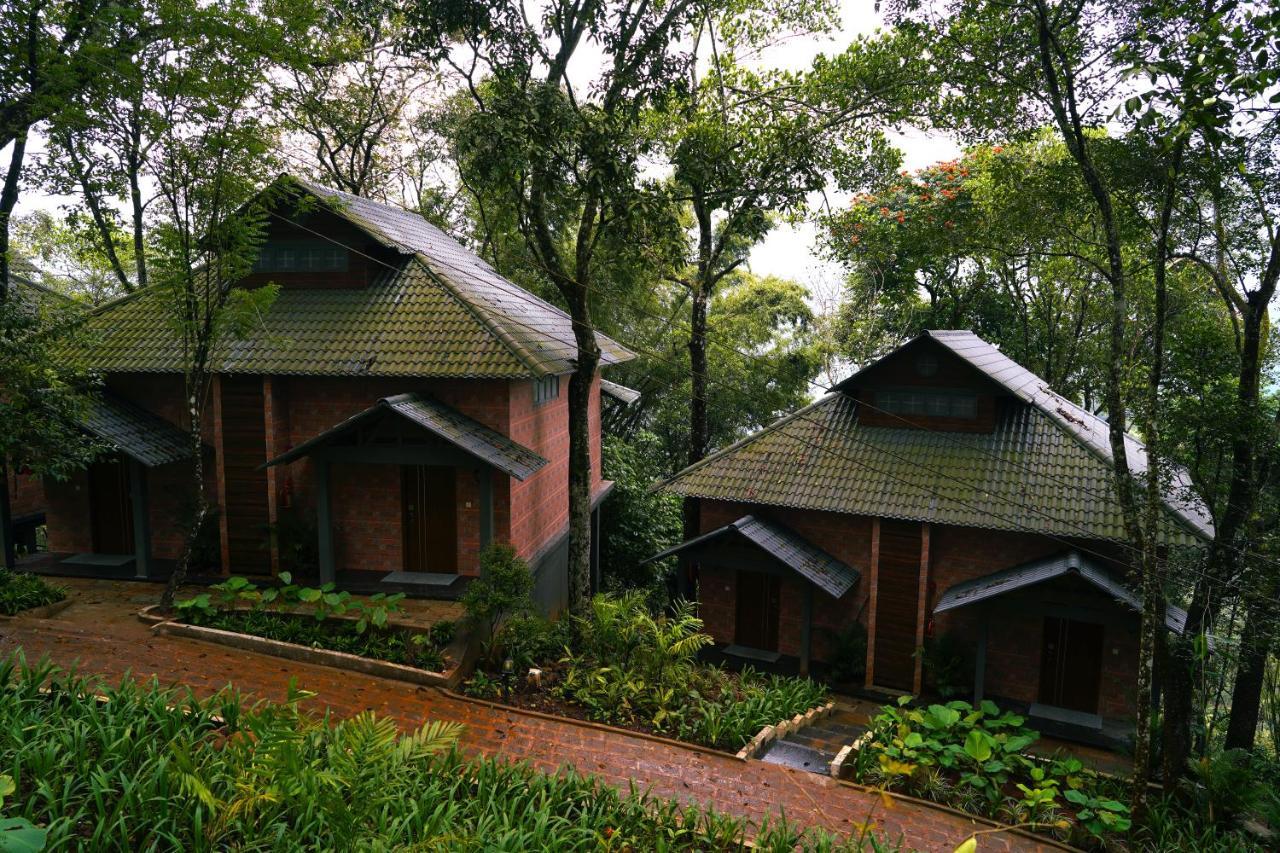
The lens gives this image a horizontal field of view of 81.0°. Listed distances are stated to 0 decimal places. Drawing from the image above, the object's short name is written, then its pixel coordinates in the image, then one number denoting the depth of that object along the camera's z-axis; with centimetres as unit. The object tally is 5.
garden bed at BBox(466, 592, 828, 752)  890
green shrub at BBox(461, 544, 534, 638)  983
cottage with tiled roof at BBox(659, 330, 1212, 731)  1155
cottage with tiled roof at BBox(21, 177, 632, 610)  1135
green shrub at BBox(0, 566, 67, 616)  1018
